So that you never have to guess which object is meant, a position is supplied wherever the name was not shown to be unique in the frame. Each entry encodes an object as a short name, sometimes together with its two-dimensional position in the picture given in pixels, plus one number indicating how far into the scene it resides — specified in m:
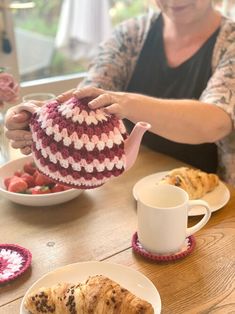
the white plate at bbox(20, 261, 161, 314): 0.61
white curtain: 1.81
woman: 0.93
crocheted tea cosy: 0.64
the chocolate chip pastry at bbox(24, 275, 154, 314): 0.54
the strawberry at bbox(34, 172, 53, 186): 0.88
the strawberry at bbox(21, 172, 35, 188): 0.88
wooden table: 0.62
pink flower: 0.95
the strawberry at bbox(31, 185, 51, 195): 0.85
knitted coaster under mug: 0.70
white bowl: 0.82
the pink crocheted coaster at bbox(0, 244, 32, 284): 0.66
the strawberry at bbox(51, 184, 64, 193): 0.85
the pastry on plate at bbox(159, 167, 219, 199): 0.85
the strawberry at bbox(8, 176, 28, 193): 0.86
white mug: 0.68
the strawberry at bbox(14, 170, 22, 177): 0.92
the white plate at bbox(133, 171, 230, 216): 0.82
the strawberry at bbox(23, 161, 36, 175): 0.93
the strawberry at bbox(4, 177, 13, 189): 0.89
